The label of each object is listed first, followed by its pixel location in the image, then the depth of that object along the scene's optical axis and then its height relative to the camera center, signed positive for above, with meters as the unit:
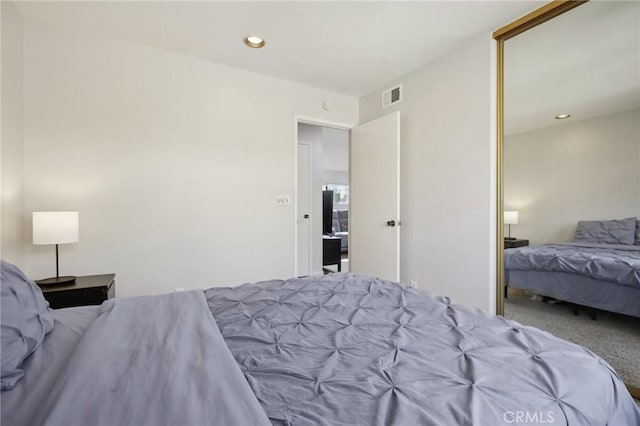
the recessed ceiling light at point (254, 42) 2.60 +1.49
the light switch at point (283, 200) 3.38 +0.12
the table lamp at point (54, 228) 2.05 -0.11
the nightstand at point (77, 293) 2.00 -0.55
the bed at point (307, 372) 0.67 -0.44
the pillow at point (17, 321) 0.82 -0.35
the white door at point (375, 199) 3.22 +0.14
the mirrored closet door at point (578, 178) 1.87 +0.22
